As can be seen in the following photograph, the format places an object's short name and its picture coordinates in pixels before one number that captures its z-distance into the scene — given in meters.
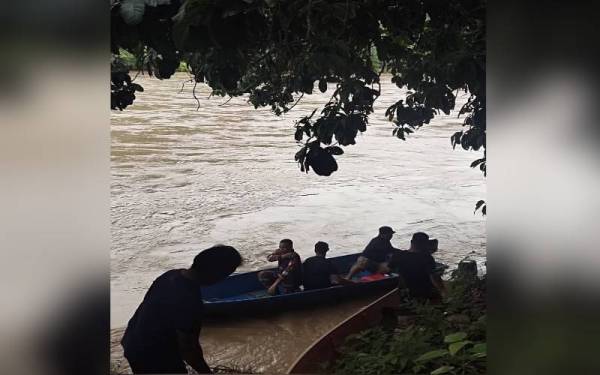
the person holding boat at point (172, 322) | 2.59
